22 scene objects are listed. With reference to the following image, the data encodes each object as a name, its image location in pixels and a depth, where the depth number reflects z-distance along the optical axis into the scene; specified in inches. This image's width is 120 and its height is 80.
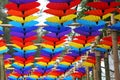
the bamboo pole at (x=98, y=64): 256.2
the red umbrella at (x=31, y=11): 191.2
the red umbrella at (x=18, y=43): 242.2
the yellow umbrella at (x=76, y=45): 260.0
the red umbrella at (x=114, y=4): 188.1
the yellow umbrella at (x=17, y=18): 196.7
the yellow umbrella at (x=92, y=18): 198.5
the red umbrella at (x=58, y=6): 184.1
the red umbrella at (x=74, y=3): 183.5
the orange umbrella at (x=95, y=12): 192.5
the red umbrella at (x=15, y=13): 188.8
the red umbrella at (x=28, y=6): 186.1
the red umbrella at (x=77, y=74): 436.1
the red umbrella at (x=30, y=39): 234.8
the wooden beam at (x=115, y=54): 200.8
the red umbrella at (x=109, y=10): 192.2
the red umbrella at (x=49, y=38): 237.7
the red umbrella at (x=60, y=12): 190.1
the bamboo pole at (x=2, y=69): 254.9
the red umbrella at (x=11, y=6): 182.7
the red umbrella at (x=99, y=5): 185.6
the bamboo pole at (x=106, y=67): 274.9
